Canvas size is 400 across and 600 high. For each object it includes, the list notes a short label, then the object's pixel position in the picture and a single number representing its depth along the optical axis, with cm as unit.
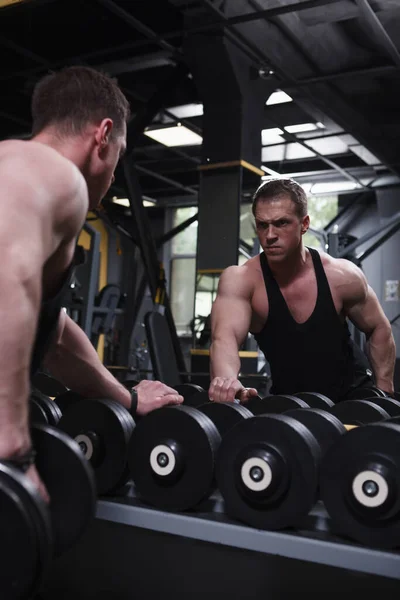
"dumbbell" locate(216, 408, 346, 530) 124
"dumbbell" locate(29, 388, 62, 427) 158
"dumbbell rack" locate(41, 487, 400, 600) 119
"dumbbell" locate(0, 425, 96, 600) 87
